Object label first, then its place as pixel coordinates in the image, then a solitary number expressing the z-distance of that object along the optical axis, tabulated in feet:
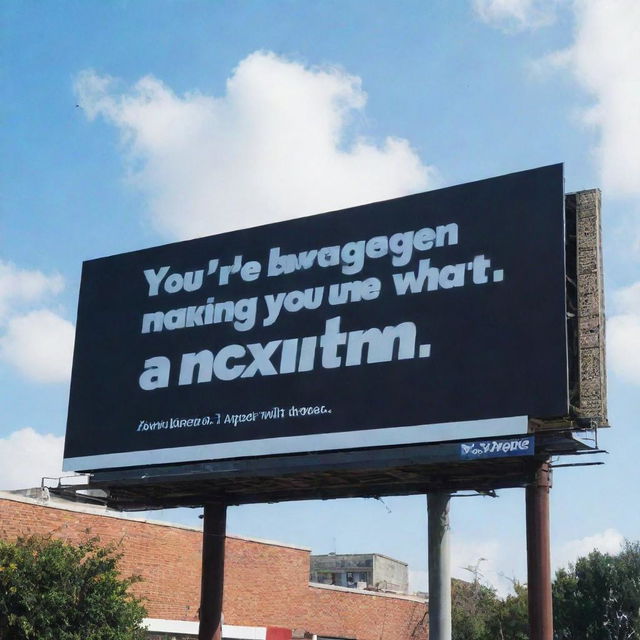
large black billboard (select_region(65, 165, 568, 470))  60.80
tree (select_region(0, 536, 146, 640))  63.31
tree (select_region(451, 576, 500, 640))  150.51
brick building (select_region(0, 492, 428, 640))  88.43
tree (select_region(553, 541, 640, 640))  104.01
